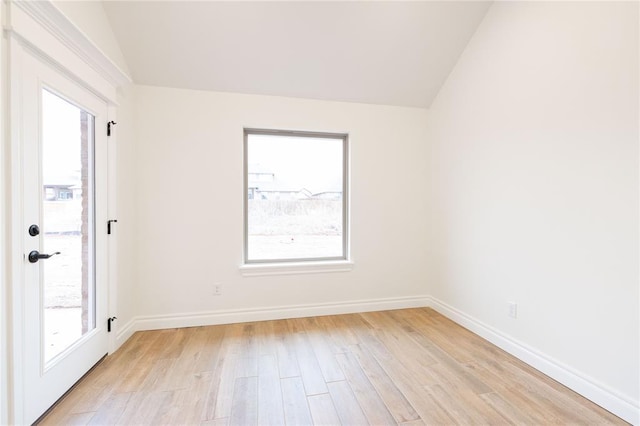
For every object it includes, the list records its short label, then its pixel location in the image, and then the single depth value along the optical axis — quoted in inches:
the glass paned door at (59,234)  58.5
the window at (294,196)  122.7
